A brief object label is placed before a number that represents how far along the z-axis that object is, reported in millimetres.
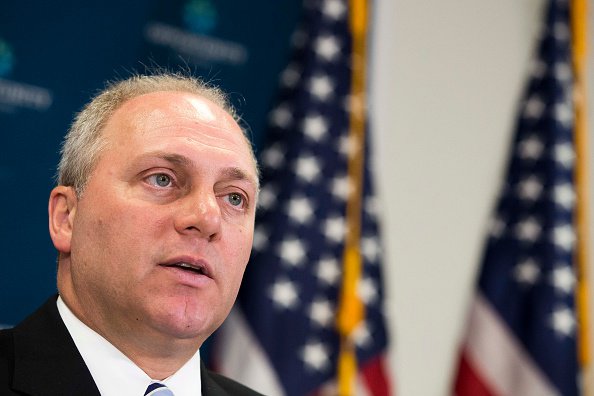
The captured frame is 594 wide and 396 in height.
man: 3516
